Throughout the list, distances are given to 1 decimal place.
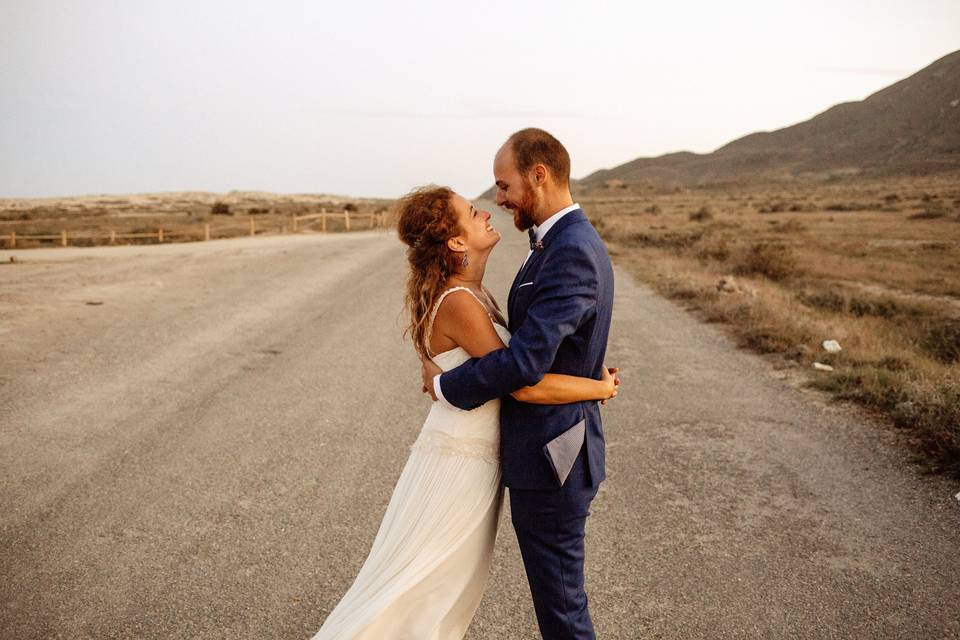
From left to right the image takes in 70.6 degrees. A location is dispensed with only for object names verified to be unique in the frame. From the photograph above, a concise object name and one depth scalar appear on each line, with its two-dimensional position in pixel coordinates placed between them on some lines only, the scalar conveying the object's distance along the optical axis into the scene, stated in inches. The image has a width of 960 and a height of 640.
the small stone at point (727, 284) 479.2
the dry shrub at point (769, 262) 638.5
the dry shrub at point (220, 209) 2294.5
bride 87.7
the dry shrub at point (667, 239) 920.3
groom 82.0
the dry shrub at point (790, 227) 1136.8
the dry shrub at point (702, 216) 1536.7
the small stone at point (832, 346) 313.7
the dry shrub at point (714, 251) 759.7
